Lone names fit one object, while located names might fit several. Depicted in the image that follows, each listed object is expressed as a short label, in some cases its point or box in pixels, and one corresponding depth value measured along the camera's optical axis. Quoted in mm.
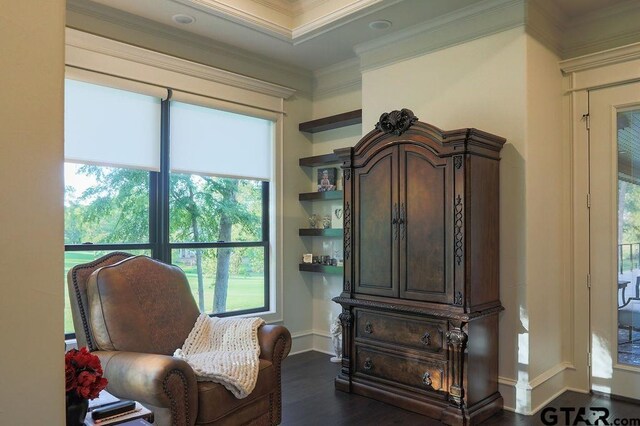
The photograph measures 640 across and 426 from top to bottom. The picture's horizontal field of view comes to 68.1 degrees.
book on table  1810
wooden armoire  3031
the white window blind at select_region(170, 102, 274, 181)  3971
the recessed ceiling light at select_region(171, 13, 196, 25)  3629
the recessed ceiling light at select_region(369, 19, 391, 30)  3680
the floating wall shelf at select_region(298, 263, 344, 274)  4371
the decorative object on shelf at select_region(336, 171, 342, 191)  4613
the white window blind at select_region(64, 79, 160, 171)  3328
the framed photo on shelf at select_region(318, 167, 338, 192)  4637
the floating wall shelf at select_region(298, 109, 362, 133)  4375
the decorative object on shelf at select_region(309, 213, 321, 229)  4809
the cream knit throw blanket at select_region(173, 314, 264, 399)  2436
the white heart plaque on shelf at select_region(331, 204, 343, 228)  4613
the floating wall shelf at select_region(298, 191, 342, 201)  4460
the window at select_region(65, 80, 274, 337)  3426
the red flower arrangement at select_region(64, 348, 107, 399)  1629
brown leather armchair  2234
